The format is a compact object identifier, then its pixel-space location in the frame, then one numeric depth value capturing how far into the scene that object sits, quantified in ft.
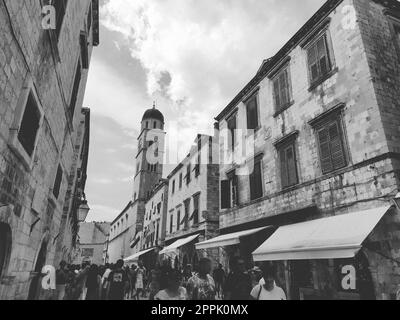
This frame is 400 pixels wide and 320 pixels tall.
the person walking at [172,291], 15.55
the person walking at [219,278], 34.22
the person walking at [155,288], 18.37
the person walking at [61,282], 31.35
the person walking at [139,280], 41.75
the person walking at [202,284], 19.79
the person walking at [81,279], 27.05
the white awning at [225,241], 35.14
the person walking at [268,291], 18.35
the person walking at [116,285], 28.58
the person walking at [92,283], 27.68
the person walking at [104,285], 30.01
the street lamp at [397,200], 21.62
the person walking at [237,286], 24.18
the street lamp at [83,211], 42.63
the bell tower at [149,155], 141.32
